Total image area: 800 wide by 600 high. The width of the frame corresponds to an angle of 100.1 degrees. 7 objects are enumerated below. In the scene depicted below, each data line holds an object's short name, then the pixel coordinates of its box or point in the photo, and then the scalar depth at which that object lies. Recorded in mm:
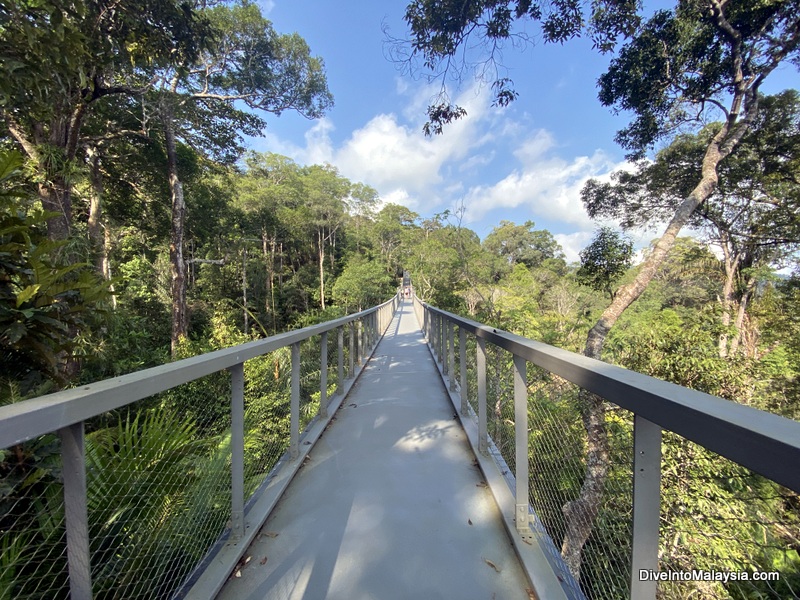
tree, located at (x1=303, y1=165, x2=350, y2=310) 30703
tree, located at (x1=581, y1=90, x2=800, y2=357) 8133
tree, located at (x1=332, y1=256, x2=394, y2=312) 24516
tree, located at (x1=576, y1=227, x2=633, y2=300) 7223
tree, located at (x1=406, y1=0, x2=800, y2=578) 6070
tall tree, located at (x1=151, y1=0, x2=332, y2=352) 9391
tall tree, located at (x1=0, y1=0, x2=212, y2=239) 2578
